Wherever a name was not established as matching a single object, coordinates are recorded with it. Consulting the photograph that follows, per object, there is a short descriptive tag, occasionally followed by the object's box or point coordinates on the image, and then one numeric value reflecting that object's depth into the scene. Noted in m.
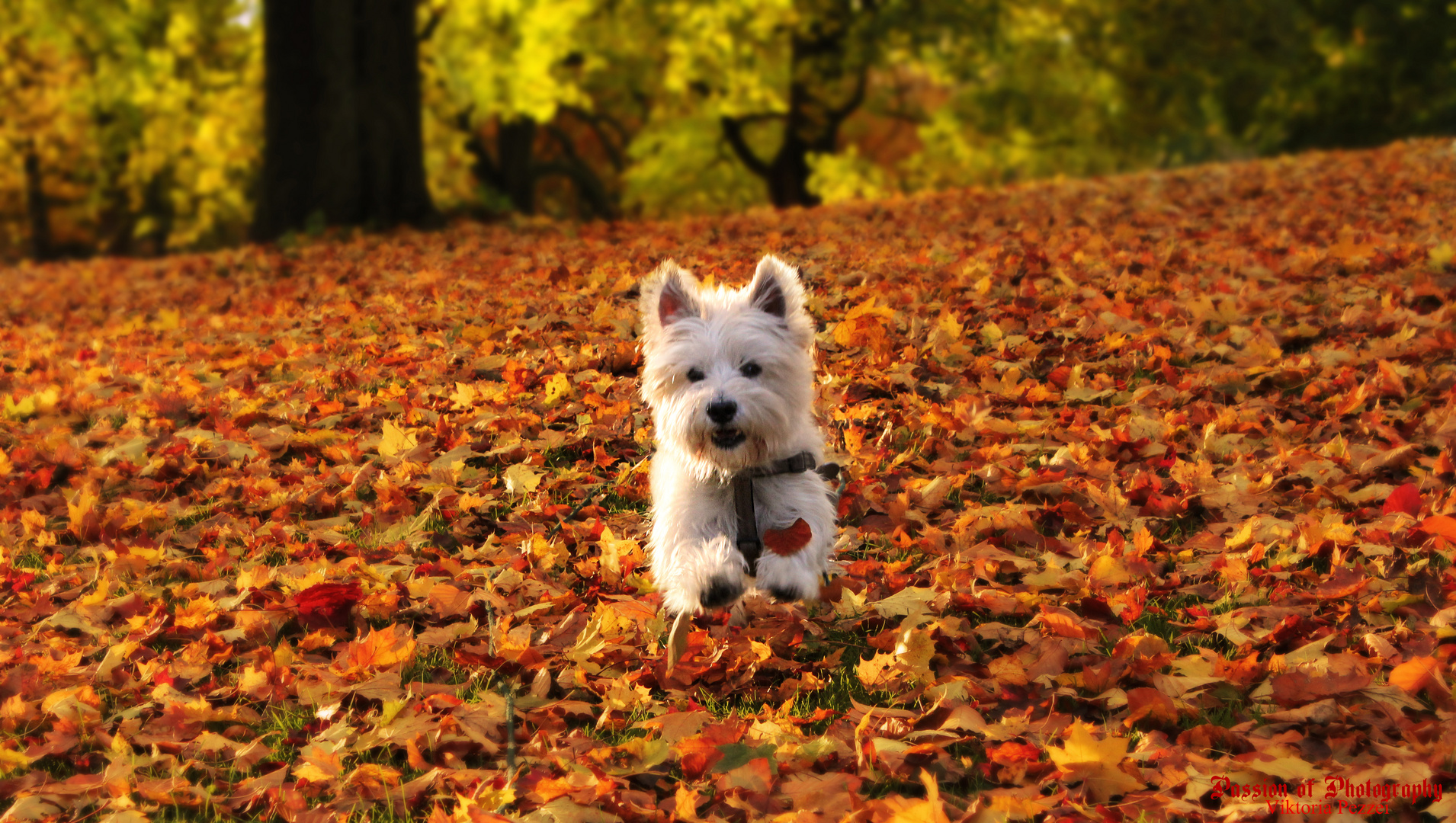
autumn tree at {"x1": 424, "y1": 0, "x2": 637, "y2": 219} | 22.58
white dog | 4.13
